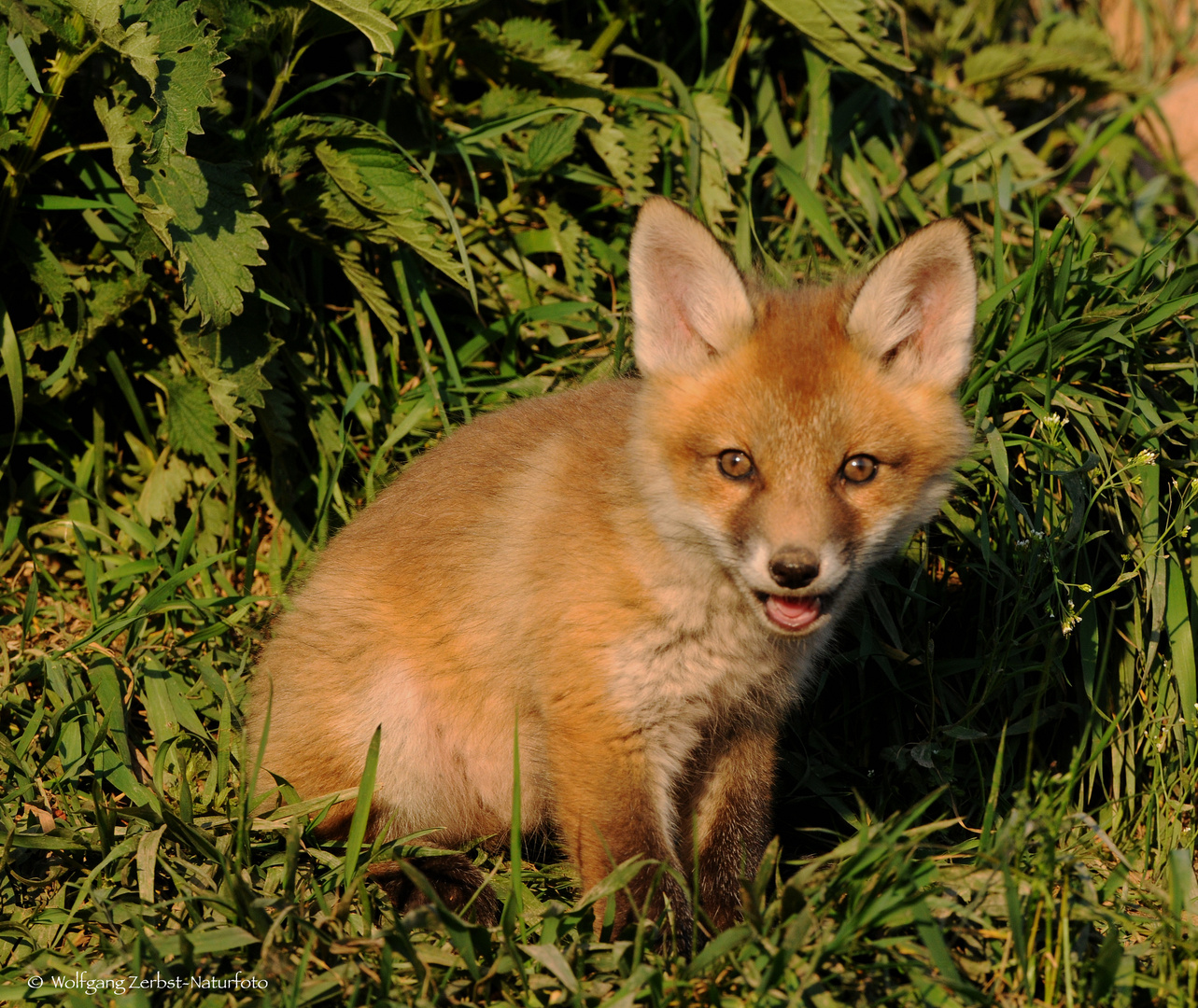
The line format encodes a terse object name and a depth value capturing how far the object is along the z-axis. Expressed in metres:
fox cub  4.85
